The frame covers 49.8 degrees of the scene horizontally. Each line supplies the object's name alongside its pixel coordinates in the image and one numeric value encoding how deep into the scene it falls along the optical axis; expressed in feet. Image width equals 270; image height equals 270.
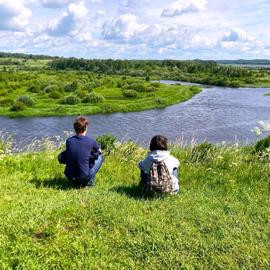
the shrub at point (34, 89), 166.78
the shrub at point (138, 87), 179.86
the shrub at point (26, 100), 135.46
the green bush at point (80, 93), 157.06
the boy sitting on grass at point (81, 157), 20.63
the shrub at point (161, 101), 155.71
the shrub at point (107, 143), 30.92
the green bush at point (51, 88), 161.00
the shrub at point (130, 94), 164.86
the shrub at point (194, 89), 198.92
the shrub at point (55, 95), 153.85
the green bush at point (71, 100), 144.06
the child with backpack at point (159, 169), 18.95
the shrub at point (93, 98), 148.13
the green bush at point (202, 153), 25.66
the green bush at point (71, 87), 168.30
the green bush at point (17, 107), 128.75
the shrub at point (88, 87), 173.59
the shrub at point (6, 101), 138.77
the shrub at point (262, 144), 40.07
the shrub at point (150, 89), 181.99
